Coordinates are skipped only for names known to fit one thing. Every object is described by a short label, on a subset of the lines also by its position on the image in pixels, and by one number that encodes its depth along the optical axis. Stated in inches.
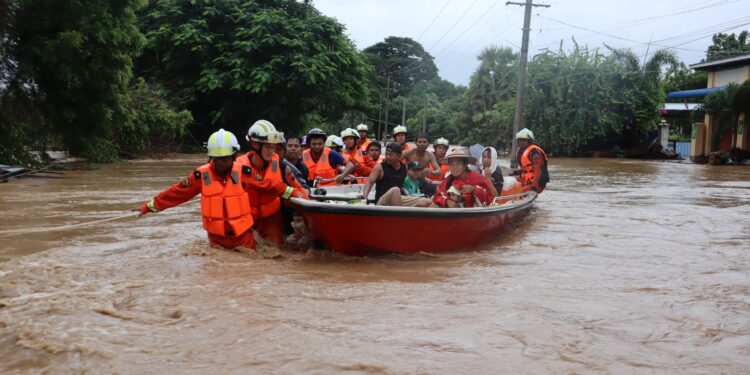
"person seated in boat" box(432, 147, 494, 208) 288.0
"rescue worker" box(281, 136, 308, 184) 310.0
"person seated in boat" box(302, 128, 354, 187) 346.3
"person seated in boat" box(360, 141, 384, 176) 365.4
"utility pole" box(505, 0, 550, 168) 916.6
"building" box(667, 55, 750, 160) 979.9
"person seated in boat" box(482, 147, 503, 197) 374.6
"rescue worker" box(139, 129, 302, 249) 229.5
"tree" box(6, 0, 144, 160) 564.1
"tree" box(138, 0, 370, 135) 1011.9
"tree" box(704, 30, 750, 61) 1729.8
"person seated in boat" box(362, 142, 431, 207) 280.5
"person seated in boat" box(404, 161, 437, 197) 322.3
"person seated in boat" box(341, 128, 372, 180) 395.5
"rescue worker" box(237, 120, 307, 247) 243.1
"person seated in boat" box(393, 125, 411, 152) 416.5
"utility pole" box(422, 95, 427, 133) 2026.3
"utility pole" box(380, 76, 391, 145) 2342.5
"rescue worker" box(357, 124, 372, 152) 465.9
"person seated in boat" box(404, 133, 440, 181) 366.0
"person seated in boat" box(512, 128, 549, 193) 410.6
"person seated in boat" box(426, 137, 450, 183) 394.1
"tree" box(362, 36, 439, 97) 2518.5
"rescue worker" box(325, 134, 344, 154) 423.5
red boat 243.6
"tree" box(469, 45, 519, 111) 1683.1
